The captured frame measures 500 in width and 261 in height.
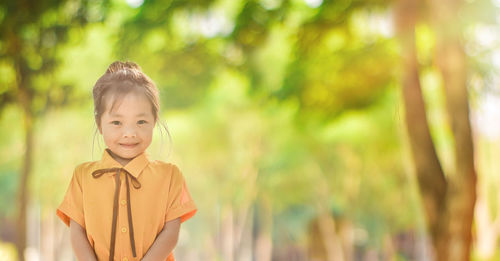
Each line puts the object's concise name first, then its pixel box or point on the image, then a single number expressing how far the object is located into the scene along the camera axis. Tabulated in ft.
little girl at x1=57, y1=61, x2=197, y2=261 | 6.76
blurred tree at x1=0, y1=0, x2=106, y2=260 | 32.73
